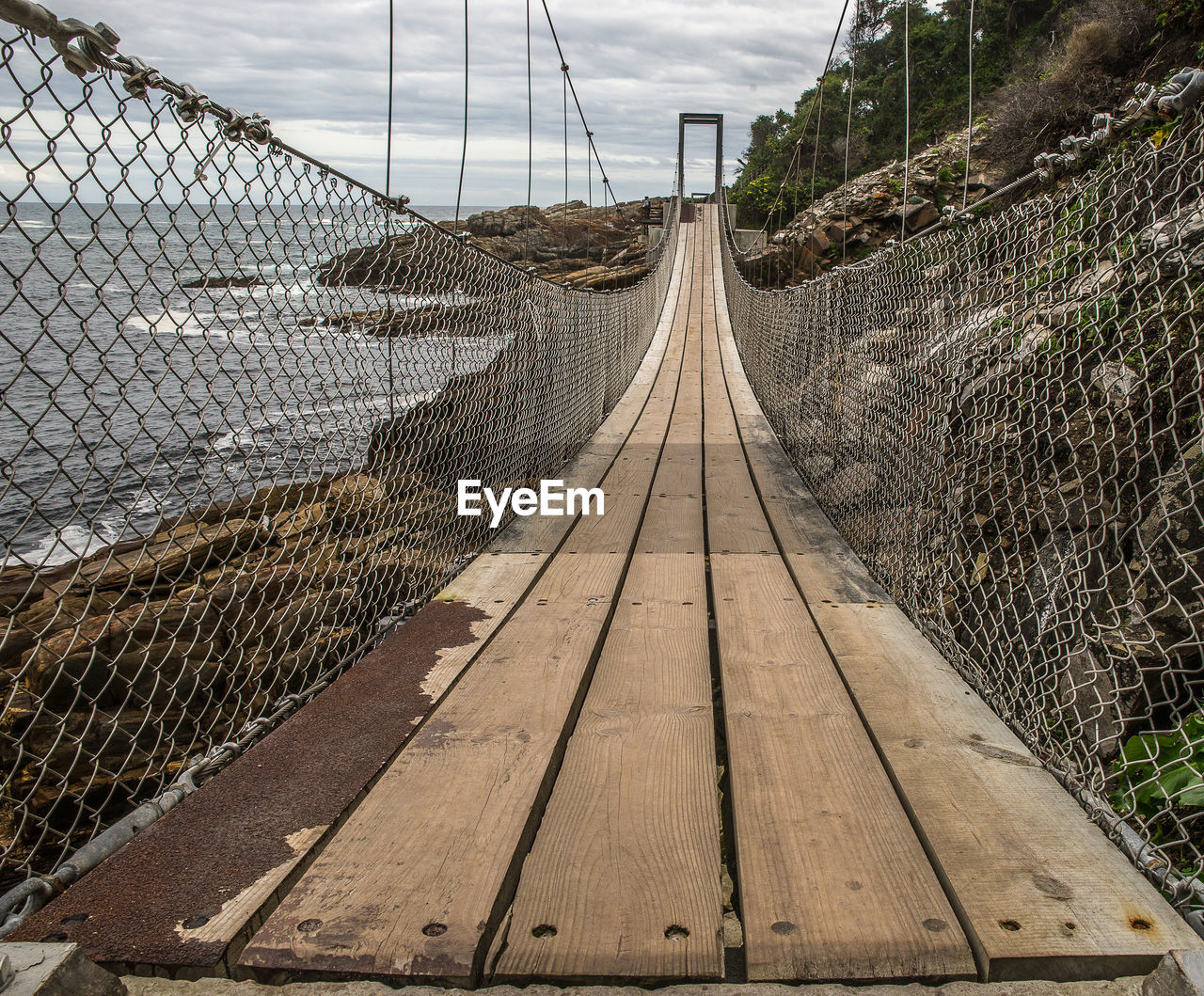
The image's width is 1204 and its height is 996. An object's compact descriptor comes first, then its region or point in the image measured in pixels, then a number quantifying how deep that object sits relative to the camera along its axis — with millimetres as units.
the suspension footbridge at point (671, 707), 996
